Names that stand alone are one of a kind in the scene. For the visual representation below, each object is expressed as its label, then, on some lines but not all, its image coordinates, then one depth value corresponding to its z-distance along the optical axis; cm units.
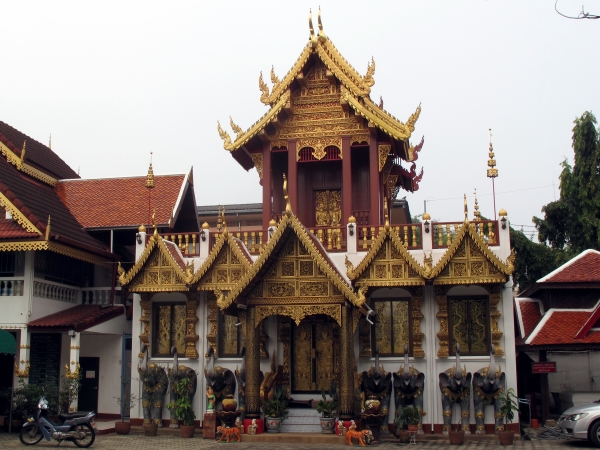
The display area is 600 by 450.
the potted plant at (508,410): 1502
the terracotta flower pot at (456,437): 1538
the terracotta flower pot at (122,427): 1712
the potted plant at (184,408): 1650
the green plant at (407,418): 1540
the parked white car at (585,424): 1431
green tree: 3072
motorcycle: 1431
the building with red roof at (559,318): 1730
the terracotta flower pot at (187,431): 1650
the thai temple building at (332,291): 1549
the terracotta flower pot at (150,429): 1688
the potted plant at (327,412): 1523
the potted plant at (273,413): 1551
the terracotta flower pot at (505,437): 1500
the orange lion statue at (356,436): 1442
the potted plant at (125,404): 1714
